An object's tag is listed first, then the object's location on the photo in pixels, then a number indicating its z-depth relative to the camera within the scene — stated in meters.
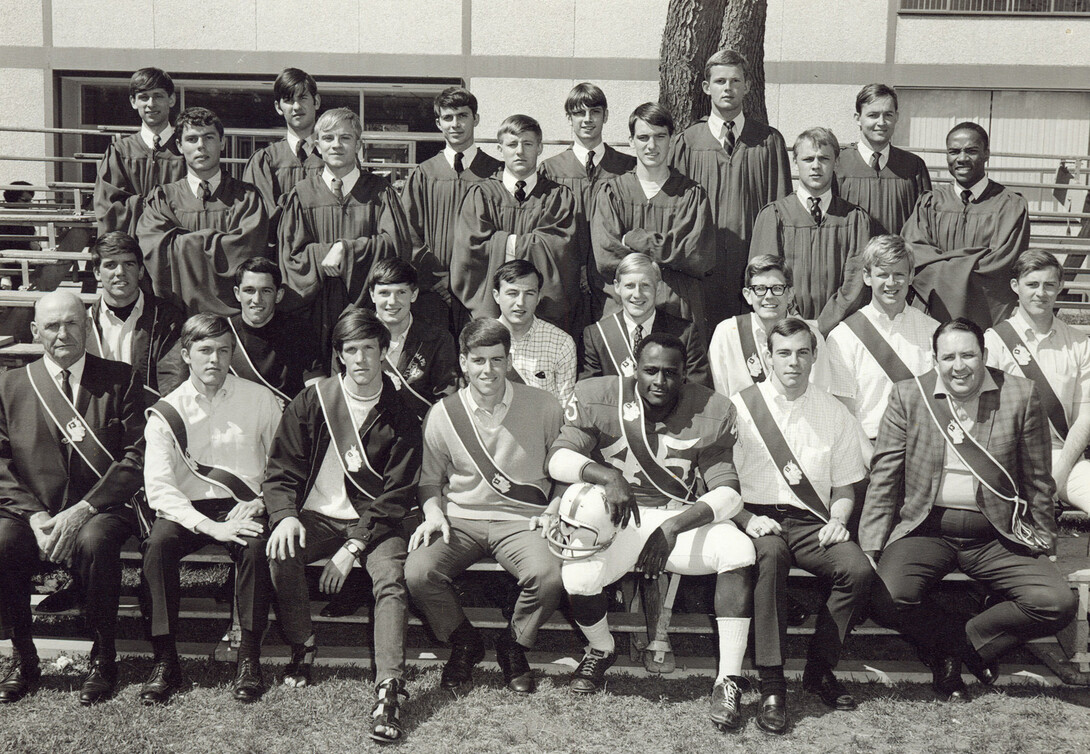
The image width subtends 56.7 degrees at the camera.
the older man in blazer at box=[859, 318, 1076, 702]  4.32
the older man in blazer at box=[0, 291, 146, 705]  4.23
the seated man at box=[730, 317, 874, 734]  4.22
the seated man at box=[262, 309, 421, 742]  4.31
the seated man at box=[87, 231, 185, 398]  5.19
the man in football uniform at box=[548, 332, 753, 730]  4.18
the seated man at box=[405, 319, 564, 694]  4.28
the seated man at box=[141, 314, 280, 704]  4.24
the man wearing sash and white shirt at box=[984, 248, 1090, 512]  4.93
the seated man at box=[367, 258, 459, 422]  5.05
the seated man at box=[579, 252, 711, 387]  5.05
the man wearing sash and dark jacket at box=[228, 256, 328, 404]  5.15
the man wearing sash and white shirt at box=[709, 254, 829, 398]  5.00
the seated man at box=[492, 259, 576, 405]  5.05
